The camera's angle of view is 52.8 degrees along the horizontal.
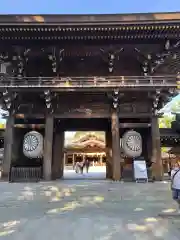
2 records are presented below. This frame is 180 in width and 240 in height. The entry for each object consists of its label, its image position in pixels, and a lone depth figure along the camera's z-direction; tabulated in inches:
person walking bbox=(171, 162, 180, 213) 182.9
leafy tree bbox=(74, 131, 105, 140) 1132.1
